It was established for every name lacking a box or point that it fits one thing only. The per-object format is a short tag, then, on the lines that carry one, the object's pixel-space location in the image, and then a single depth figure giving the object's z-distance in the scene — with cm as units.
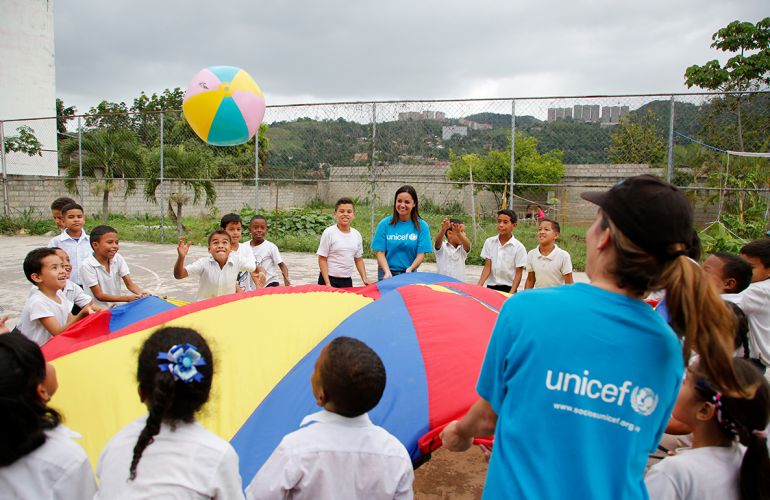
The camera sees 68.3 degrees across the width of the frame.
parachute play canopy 221
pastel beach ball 522
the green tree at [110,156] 1433
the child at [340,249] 494
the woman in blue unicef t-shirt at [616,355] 115
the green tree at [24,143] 1709
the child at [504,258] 477
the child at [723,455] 151
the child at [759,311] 294
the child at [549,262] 447
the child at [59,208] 488
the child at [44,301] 310
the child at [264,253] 487
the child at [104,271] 394
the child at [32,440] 141
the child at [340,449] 157
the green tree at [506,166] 1132
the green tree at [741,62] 1361
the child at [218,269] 417
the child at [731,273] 292
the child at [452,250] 484
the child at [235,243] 445
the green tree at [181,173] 1329
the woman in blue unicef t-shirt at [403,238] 480
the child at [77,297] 351
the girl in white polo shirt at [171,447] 142
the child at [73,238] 447
